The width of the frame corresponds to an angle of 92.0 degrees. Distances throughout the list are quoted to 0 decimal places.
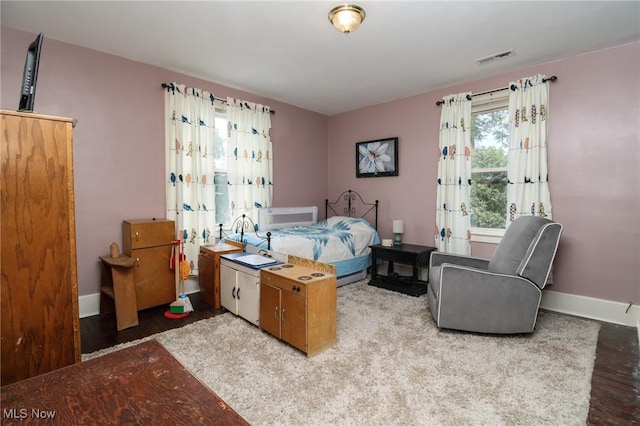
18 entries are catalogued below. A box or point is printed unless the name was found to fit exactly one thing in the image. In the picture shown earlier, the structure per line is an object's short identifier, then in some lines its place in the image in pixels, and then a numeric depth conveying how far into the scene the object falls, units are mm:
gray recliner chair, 2564
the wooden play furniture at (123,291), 2748
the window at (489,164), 3648
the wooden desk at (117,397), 679
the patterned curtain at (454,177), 3801
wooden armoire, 1305
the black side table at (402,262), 3781
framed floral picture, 4566
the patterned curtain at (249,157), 4051
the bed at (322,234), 3607
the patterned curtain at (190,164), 3516
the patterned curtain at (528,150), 3256
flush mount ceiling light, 2287
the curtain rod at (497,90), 3201
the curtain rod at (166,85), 3447
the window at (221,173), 4000
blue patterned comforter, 3553
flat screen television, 1436
